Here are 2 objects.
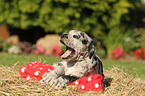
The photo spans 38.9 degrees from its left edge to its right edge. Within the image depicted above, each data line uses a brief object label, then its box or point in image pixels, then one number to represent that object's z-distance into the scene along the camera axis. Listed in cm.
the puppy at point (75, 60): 305
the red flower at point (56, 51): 901
